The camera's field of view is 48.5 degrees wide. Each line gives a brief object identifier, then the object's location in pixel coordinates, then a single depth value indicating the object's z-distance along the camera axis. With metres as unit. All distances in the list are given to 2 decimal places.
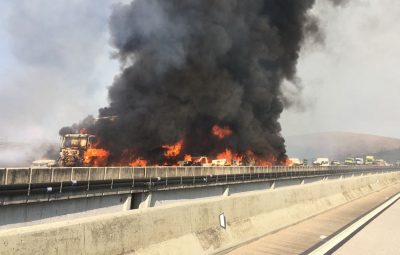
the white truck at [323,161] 115.81
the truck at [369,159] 152.73
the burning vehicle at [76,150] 45.22
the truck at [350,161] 122.14
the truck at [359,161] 133.77
